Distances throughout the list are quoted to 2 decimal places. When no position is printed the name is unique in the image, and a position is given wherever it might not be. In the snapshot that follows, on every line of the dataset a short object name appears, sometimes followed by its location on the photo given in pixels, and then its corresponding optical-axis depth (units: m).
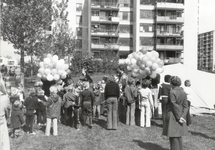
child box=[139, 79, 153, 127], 9.16
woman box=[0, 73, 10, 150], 4.68
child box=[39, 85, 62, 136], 8.16
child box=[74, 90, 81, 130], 9.00
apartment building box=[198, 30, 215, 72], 96.00
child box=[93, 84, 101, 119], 10.24
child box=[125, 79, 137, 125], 9.48
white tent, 12.60
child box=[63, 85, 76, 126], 9.12
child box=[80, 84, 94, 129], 8.91
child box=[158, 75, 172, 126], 9.04
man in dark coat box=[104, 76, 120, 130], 8.76
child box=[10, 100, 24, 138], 7.74
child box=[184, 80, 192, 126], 8.84
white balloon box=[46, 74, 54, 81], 11.06
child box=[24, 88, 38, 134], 8.22
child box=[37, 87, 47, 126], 8.75
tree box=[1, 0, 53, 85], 20.22
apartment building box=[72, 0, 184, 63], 46.31
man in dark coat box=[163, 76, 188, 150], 5.69
